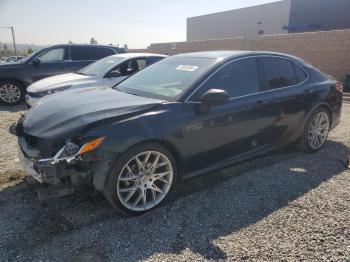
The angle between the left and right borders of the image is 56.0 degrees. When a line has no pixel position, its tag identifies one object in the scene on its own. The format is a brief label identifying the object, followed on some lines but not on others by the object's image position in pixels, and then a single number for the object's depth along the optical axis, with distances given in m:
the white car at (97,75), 7.21
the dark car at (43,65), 9.04
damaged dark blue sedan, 2.98
